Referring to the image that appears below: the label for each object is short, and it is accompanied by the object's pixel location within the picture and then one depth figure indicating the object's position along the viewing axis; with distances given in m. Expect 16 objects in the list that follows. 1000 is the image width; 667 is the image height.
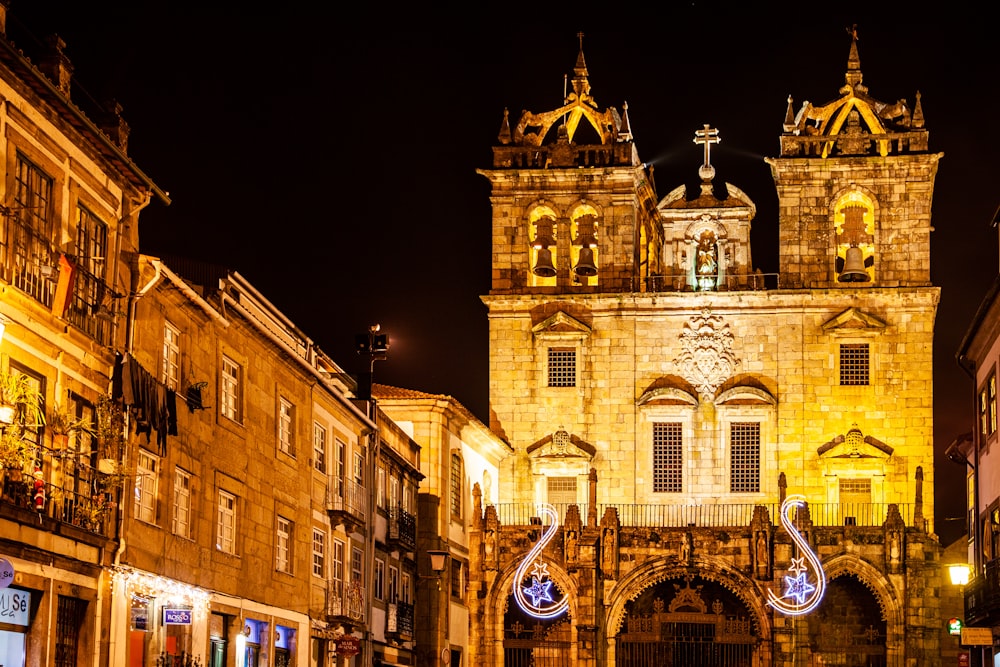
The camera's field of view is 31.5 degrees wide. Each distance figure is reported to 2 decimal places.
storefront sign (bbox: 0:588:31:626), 20.95
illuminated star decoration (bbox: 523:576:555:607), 54.66
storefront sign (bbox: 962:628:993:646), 31.58
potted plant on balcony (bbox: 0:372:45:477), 20.47
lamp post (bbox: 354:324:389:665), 40.94
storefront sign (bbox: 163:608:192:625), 25.84
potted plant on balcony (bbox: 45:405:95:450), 22.48
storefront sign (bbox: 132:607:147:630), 25.58
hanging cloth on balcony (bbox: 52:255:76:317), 22.80
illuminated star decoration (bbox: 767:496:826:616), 52.25
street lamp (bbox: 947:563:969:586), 33.12
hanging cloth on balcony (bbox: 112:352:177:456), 24.86
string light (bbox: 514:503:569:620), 54.38
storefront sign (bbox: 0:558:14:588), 18.59
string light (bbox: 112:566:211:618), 24.91
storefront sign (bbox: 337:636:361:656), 34.94
